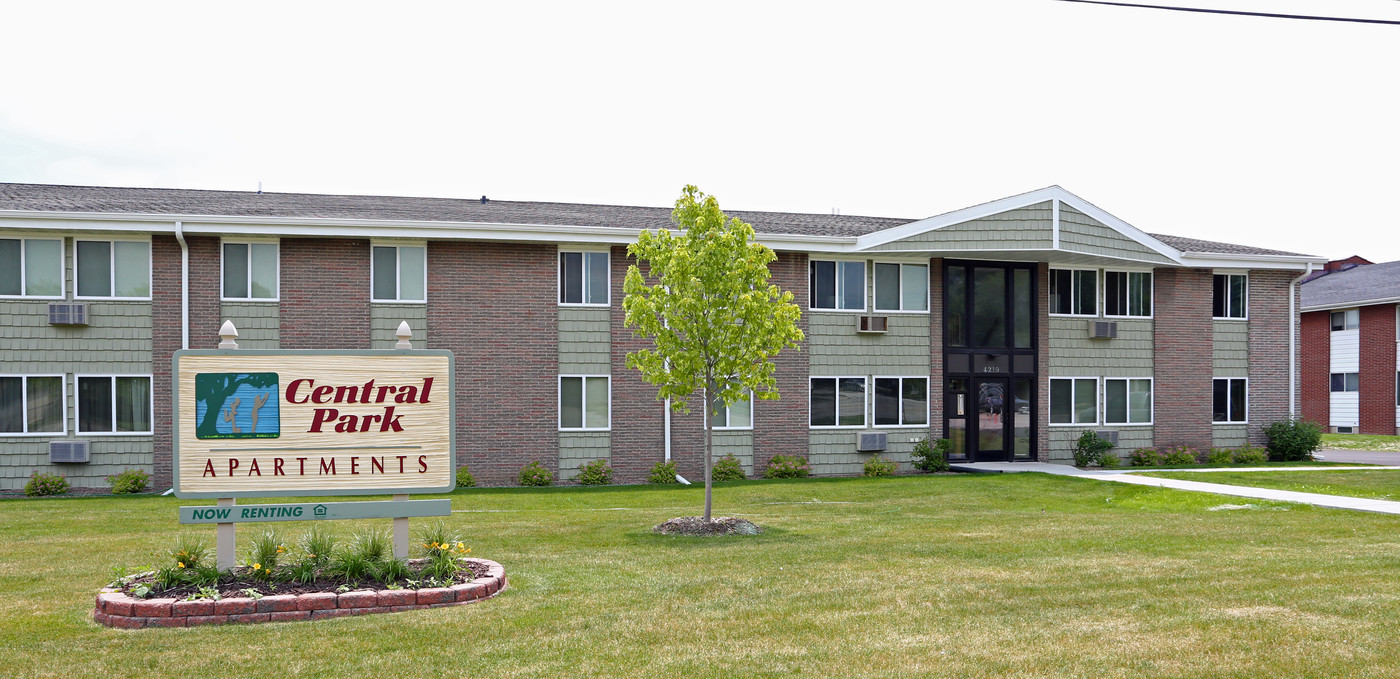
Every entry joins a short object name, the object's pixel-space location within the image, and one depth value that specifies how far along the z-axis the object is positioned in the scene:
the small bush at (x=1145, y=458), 23.95
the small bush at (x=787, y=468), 21.47
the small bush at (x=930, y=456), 22.06
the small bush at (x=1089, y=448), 23.17
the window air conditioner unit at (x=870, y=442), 22.14
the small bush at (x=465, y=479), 19.55
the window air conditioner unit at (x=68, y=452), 18.61
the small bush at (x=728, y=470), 21.09
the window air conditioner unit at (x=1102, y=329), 23.80
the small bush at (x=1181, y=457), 24.05
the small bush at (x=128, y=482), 18.59
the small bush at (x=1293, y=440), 24.80
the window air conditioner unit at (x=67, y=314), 18.67
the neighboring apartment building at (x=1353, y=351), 38.47
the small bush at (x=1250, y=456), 24.55
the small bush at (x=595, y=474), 20.45
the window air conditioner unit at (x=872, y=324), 22.12
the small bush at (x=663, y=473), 20.67
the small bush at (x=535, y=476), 20.14
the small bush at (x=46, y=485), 18.38
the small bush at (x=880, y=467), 21.73
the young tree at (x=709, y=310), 12.38
